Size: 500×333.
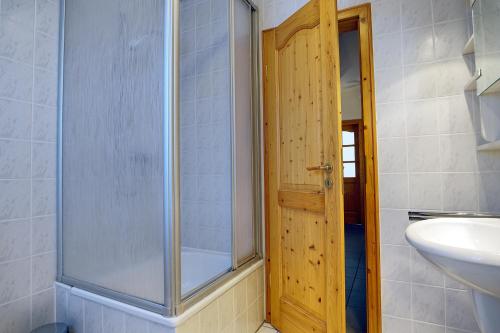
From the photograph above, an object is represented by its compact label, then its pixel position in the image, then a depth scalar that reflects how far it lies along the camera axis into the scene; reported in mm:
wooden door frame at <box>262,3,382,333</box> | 1547
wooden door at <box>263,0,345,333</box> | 1351
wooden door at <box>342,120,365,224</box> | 5051
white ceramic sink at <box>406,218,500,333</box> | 652
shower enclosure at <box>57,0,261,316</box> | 1095
